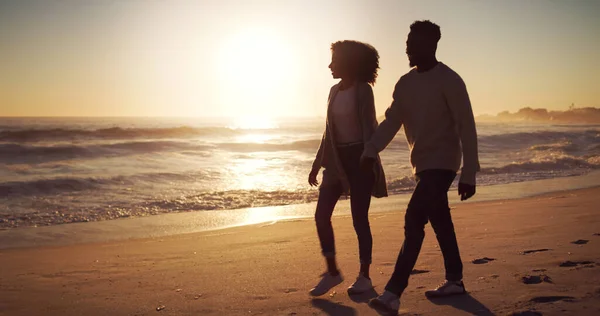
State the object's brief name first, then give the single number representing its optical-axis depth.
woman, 4.23
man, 3.56
